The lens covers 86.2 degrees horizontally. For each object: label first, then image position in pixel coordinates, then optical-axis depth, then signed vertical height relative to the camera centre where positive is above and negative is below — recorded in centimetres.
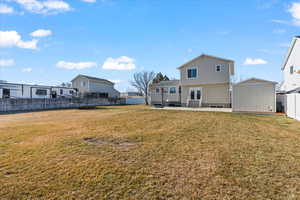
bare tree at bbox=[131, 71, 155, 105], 3597 +477
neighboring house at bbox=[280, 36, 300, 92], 1304 +305
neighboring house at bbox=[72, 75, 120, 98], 3144 +320
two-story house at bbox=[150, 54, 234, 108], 1773 +220
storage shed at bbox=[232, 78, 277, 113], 1345 +37
